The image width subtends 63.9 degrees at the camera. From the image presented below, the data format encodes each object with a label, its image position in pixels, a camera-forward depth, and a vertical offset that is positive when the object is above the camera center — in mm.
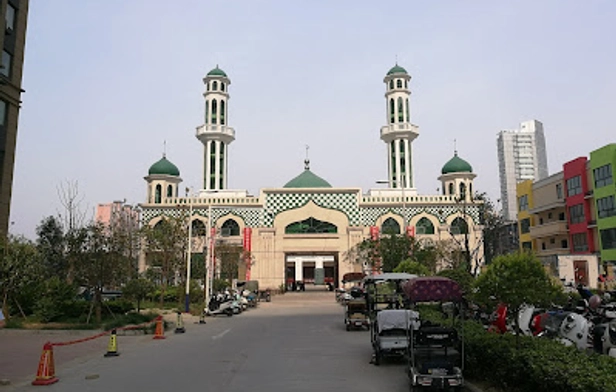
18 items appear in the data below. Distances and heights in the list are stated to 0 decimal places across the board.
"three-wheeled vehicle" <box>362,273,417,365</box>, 11094 -1121
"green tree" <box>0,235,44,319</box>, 18500 +130
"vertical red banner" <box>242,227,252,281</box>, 46125 +2233
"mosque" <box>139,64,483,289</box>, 47781 +5928
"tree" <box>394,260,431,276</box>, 22906 -16
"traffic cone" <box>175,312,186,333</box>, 19094 -2247
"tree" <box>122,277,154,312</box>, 23422 -870
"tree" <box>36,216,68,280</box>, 35738 +2590
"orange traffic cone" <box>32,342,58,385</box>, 9664 -1973
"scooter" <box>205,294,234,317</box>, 27516 -2168
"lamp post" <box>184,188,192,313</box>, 26172 -1582
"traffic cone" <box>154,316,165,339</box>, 17409 -2165
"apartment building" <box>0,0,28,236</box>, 26266 +9618
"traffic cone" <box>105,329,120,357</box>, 13211 -2098
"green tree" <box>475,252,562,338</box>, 8672 -248
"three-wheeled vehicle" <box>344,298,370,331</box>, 18344 -1753
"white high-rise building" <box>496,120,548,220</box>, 125062 +27339
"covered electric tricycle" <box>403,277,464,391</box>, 7926 -1516
